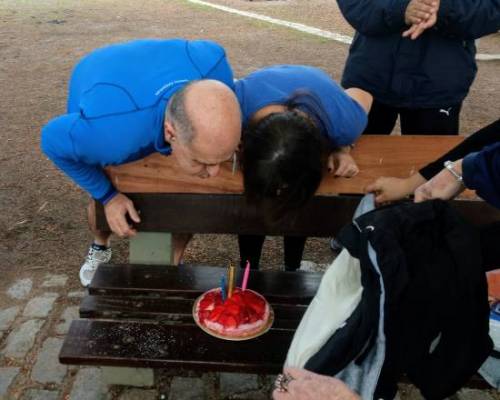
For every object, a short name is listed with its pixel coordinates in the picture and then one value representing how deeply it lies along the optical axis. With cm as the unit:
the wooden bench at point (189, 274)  190
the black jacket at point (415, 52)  246
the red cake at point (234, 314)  198
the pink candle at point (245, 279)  214
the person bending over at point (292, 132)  175
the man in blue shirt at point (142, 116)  178
